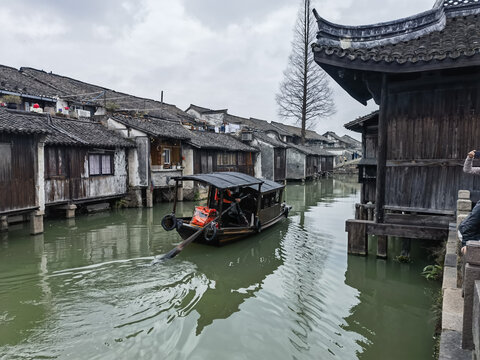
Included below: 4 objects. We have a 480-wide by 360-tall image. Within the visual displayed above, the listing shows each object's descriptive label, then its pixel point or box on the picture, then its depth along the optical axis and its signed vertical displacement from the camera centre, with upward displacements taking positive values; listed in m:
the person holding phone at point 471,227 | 3.65 -0.67
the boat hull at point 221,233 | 9.60 -2.07
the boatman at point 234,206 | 11.36 -1.33
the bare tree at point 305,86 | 32.41 +8.43
